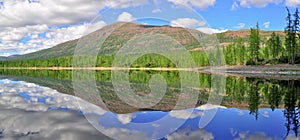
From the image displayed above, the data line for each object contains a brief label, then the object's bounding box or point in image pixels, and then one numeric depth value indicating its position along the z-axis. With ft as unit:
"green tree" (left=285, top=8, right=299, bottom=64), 228.22
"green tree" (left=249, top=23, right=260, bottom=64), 275.80
